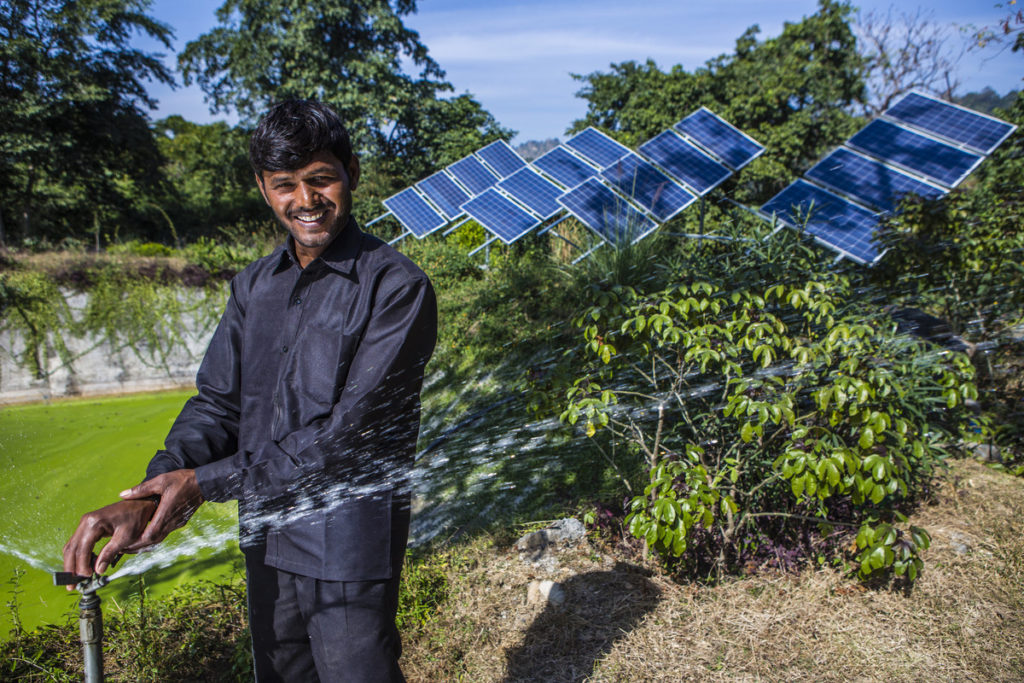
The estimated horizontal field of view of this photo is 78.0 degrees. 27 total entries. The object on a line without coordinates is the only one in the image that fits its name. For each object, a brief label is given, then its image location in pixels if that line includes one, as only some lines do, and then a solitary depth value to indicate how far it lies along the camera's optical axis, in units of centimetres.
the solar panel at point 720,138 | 859
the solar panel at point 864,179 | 680
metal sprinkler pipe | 118
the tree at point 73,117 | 649
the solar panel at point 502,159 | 1067
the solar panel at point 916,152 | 689
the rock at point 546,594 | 301
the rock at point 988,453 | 443
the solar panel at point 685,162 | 805
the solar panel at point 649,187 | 745
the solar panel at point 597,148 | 907
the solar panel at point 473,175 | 1027
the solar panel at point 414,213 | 930
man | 148
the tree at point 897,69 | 1752
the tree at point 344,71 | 1781
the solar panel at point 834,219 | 609
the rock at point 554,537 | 350
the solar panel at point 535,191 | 841
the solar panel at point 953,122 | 718
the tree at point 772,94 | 1525
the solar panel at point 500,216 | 790
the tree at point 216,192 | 1889
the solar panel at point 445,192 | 977
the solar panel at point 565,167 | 906
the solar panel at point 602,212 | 561
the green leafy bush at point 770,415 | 269
